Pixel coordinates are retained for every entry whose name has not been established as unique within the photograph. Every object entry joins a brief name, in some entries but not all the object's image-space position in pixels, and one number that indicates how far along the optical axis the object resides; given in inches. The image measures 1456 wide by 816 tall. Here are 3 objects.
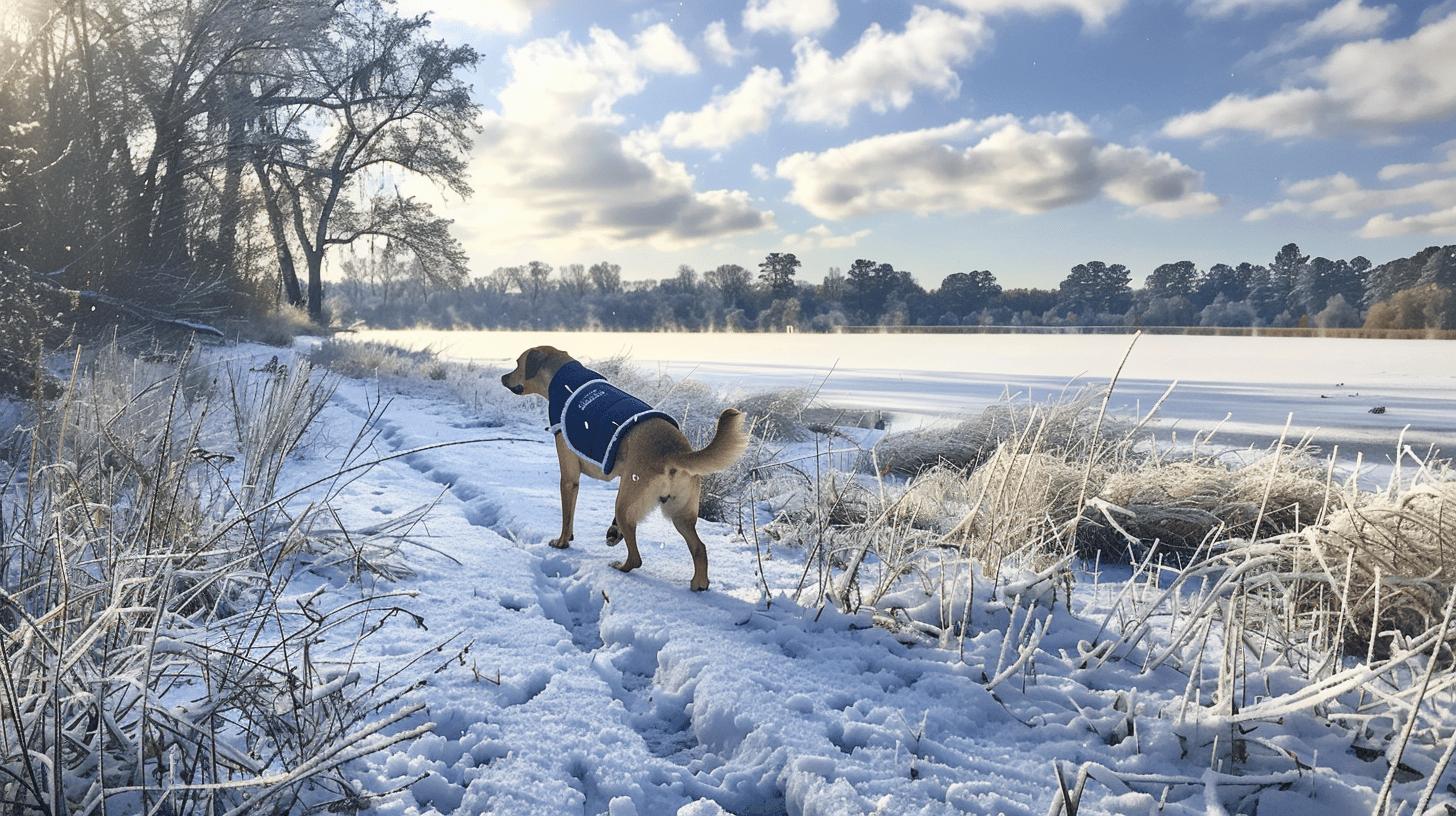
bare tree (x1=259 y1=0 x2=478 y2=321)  869.8
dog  116.7
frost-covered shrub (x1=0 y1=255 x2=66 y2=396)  215.0
